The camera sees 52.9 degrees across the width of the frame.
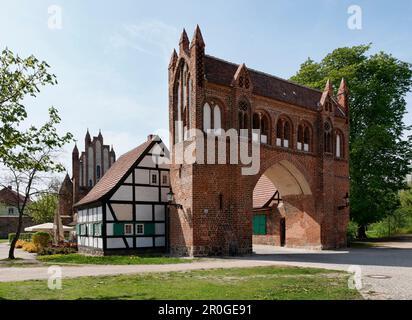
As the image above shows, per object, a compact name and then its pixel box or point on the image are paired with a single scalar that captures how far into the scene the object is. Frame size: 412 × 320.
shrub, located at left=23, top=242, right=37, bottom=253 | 27.38
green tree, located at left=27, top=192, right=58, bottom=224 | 43.67
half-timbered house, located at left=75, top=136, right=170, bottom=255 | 22.16
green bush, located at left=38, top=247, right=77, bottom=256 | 24.07
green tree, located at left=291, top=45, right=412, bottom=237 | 31.52
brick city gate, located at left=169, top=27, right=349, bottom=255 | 20.59
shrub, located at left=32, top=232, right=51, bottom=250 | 27.23
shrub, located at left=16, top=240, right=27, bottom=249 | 32.83
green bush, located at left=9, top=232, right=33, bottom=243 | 41.64
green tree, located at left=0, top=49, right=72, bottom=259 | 9.84
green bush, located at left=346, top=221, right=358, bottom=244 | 28.70
